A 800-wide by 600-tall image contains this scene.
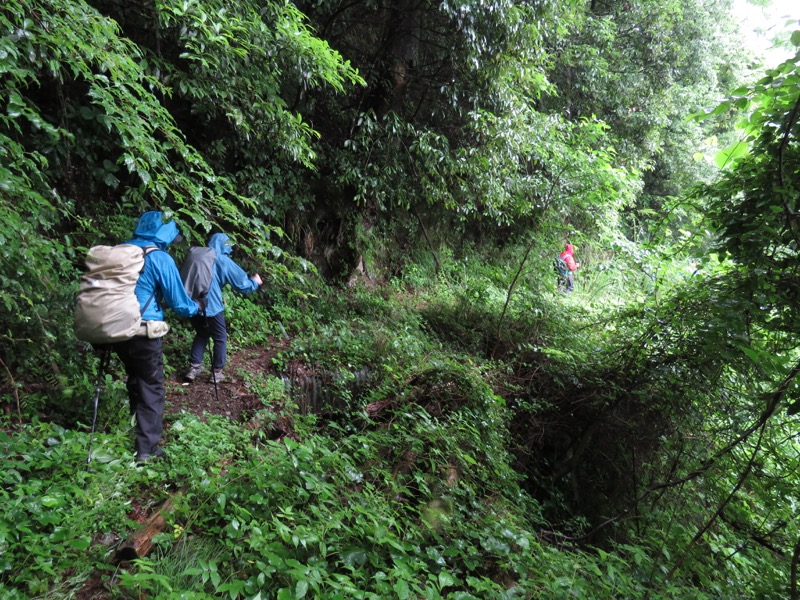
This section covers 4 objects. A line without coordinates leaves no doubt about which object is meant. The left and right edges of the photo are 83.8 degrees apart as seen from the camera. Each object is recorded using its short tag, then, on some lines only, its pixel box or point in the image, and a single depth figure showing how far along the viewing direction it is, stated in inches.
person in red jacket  423.8
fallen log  100.6
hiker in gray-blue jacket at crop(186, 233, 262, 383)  197.3
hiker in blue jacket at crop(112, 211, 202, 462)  138.6
